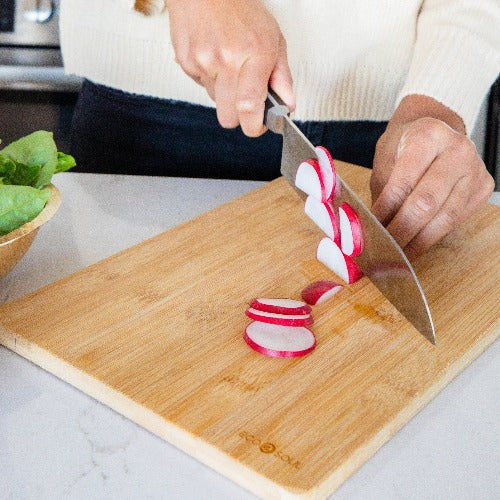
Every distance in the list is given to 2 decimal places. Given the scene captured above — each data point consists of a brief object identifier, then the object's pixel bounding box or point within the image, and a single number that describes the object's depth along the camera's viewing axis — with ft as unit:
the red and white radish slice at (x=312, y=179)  3.34
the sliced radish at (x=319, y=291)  3.15
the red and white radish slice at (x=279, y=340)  2.79
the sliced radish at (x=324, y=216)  3.35
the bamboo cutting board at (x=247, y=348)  2.45
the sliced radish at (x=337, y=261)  3.32
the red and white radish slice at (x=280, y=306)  2.95
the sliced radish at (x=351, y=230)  3.16
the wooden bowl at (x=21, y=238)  2.88
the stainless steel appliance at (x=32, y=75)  6.09
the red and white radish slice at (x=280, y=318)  2.91
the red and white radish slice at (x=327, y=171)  3.24
